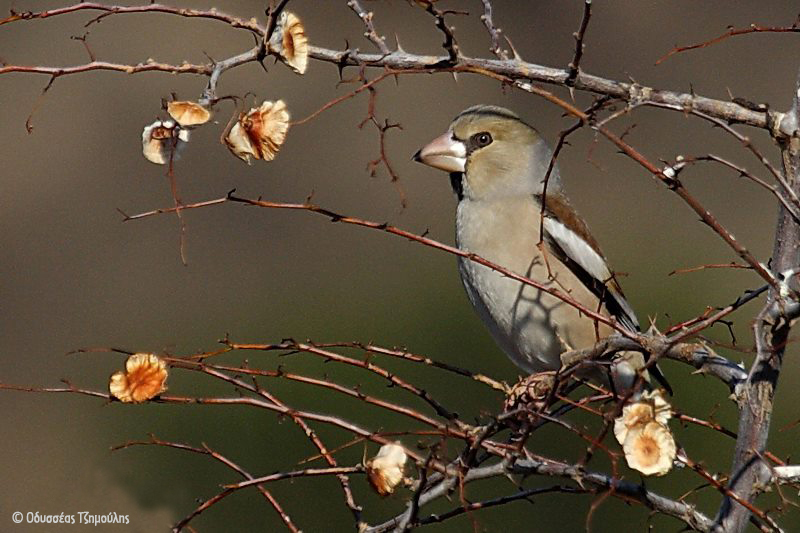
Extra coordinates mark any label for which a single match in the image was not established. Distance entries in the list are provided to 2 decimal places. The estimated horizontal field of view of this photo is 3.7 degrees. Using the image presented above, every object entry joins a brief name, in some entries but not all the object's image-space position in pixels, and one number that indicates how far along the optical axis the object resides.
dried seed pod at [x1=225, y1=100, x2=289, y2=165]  5.05
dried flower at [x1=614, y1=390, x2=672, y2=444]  4.99
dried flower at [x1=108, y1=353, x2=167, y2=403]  5.04
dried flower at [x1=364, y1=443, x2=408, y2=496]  5.01
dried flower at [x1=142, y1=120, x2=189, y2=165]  5.04
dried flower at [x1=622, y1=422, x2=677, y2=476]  4.98
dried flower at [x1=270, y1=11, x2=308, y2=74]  5.03
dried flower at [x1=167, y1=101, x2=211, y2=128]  5.03
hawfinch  5.34
